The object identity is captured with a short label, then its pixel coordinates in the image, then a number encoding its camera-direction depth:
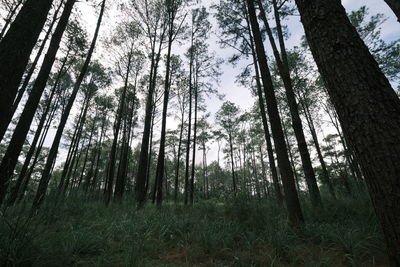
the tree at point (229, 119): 22.94
